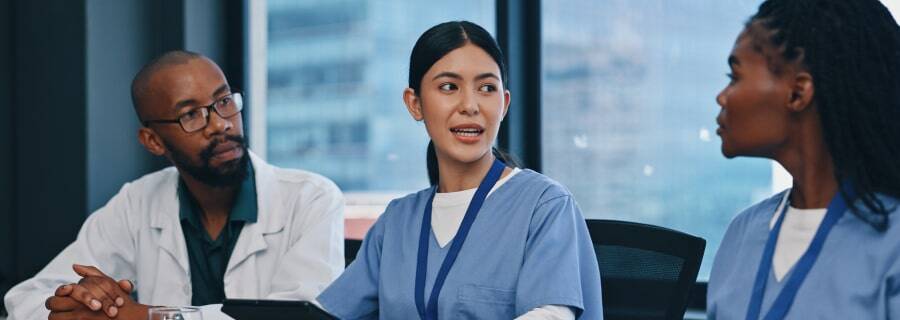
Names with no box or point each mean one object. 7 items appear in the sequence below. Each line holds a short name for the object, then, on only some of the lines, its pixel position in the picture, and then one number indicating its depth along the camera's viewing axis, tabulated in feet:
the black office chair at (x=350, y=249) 7.47
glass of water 4.48
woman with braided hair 3.97
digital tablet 4.63
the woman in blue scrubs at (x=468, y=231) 5.42
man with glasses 7.44
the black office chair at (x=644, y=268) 5.57
